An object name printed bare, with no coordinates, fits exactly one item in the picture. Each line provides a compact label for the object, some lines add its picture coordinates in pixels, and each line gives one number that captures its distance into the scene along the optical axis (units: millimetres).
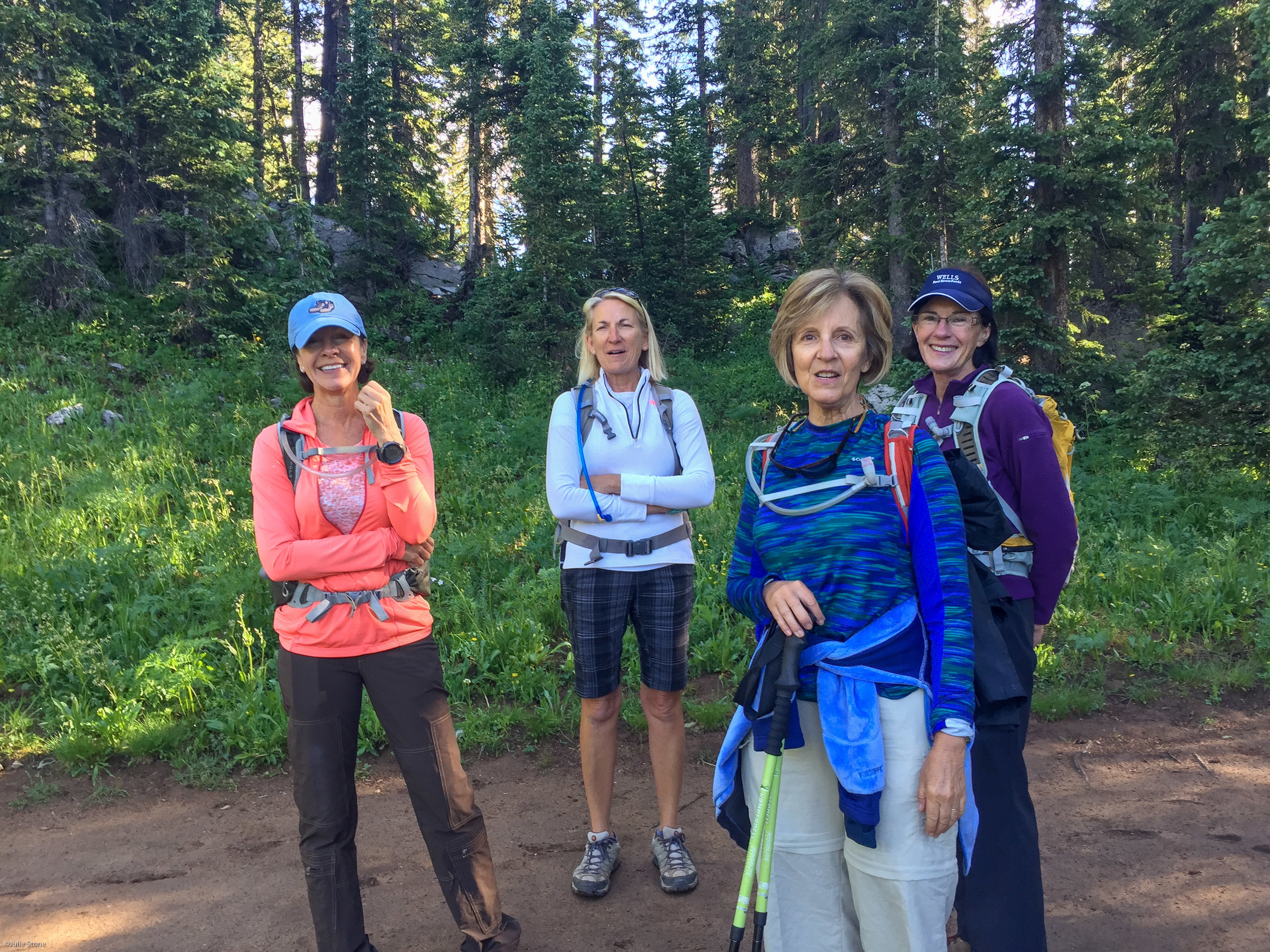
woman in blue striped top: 2020
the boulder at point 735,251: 24203
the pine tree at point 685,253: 17828
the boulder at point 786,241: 24719
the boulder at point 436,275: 19750
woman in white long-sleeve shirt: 3521
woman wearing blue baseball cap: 2898
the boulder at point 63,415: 10188
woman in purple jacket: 2703
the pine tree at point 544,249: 13852
